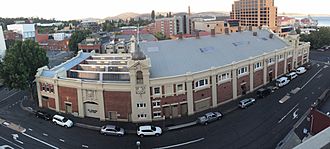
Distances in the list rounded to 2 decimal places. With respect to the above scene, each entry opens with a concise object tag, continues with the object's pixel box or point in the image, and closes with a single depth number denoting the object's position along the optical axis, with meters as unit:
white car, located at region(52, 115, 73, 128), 42.34
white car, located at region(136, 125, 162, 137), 38.47
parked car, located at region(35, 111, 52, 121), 45.22
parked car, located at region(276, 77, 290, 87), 57.94
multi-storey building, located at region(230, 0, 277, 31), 165.88
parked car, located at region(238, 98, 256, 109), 47.19
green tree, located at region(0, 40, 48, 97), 52.00
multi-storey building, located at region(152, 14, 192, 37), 190.38
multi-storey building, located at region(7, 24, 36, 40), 176.32
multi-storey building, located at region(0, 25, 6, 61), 97.64
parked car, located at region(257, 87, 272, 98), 52.19
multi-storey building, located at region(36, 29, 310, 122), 42.53
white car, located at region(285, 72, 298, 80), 62.61
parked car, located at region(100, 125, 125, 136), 38.97
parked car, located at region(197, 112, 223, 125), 41.48
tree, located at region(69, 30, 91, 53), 124.78
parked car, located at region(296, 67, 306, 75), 67.50
